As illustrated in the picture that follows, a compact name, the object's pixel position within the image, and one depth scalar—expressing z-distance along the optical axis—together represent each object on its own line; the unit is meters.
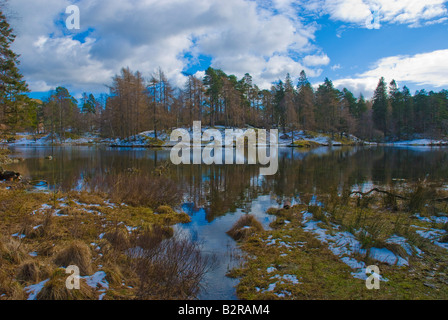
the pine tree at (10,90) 17.86
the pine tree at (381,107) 94.81
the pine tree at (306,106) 82.75
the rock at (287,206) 11.53
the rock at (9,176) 16.42
